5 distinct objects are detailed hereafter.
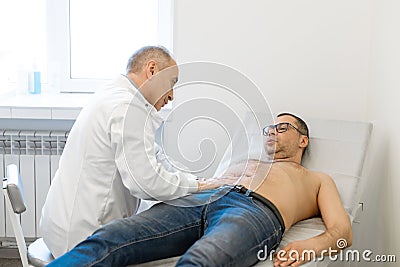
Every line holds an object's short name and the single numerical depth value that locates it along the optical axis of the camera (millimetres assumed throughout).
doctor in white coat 2129
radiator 3240
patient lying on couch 1992
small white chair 2086
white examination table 2580
